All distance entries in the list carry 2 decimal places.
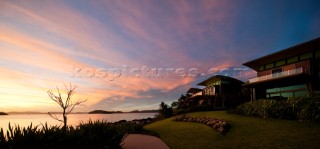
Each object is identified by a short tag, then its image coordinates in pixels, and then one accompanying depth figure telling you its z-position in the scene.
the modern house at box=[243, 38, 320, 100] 16.55
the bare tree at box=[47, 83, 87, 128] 10.19
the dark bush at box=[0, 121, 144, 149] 4.38
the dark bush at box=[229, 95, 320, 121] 10.22
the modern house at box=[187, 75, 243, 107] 27.01
